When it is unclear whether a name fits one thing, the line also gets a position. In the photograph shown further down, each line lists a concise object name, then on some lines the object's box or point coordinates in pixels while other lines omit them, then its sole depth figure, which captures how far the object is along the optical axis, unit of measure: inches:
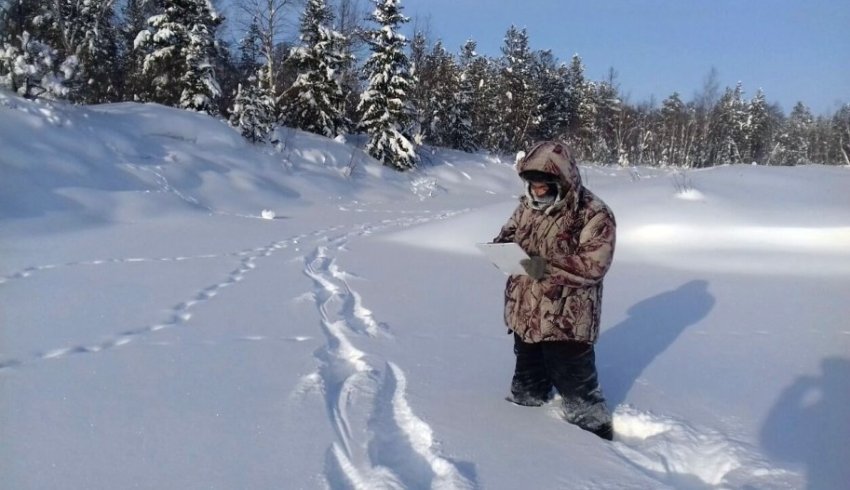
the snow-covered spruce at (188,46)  858.1
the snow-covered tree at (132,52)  1066.7
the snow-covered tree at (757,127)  2210.0
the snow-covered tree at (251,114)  739.4
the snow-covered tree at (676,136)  2009.1
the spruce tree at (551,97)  1630.3
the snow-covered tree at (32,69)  468.8
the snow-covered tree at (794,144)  2363.4
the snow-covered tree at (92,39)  843.8
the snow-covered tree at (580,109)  1800.0
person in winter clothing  104.3
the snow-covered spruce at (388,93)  965.2
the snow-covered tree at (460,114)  1379.8
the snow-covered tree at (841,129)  1884.8
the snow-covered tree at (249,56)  1485.0
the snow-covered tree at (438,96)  1336.1
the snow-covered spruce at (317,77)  972.6
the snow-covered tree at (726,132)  2094.4
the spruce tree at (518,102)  1513.3
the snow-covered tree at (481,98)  1525.0
